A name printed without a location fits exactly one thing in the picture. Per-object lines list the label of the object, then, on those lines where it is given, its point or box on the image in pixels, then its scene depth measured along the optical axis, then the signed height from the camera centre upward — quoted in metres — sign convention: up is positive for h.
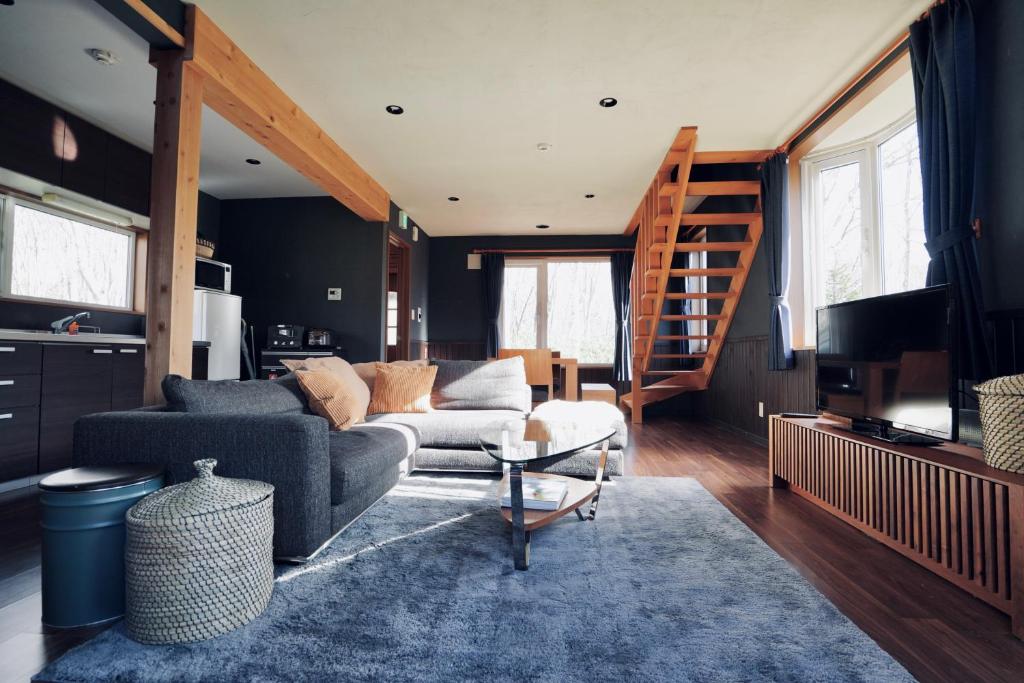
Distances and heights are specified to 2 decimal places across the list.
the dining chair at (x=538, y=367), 6.08 -0.14
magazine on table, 2.06 -0.59
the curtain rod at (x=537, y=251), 7.54 +1.58
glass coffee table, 1.87 -0.41
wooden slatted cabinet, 1.54 -0.55
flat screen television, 2.02 -0.03
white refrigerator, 4.69 +0.23
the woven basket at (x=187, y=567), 1.40 -0.61
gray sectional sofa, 1.80 -0.36
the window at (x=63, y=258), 3.49 +0.72
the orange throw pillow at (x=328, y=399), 2.73 -0.25
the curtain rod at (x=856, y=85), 2.81 +1.76
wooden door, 6.61 +0.78
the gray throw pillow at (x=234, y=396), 1.95 -0.19
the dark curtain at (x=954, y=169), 2.18 +0.87
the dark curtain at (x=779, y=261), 4.03 +0.79
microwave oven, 4.88 +0.77
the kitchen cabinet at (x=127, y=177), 4.07 +1.47
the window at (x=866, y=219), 3.23 +1.00
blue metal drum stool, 1.50 -0.60
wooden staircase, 4.55 +1.01
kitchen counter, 2.86 +0.09
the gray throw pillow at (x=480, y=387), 3.71 -0.24
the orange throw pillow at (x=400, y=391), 3.48 -0.26
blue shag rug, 1.28 -0.79
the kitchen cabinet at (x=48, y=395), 2.87 -0.28
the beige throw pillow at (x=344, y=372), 2.89 -0.11
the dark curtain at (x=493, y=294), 7.53 +0.92
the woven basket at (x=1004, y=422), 1.60 -0.21
